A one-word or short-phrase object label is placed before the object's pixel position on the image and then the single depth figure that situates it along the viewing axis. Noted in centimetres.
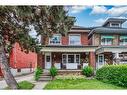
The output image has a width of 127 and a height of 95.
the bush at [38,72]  858
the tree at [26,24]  540
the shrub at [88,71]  904
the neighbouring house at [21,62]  1022
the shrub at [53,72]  894
